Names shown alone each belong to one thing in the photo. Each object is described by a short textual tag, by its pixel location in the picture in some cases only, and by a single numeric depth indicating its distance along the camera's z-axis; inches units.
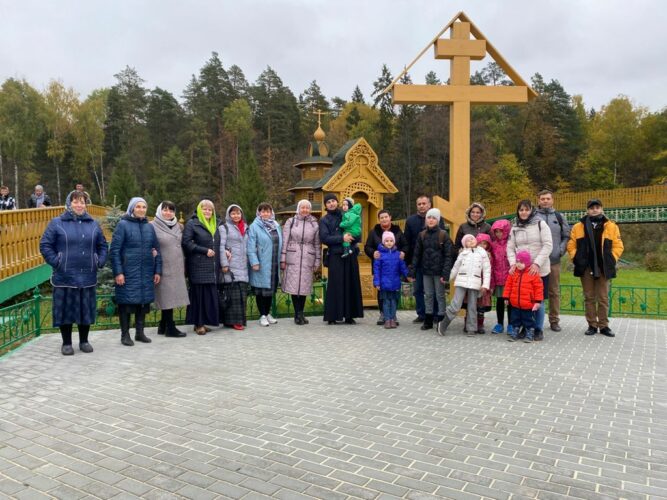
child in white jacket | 293.7
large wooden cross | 338.6
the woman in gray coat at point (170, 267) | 287.6
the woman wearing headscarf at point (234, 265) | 309.6
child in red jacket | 277.3
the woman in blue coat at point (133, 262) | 269.4
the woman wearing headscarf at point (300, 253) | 329.4
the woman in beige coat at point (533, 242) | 283.1
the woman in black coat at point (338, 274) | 327.3
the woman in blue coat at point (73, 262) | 243.8
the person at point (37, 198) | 527.2
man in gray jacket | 300.2
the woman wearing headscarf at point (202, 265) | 296.7
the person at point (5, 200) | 499.6
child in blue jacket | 318.7
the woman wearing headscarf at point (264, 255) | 322.0
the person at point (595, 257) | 292.0
